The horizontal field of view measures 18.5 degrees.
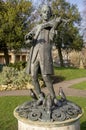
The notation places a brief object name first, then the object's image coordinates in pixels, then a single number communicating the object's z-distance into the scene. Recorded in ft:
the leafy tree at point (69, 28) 90.79
